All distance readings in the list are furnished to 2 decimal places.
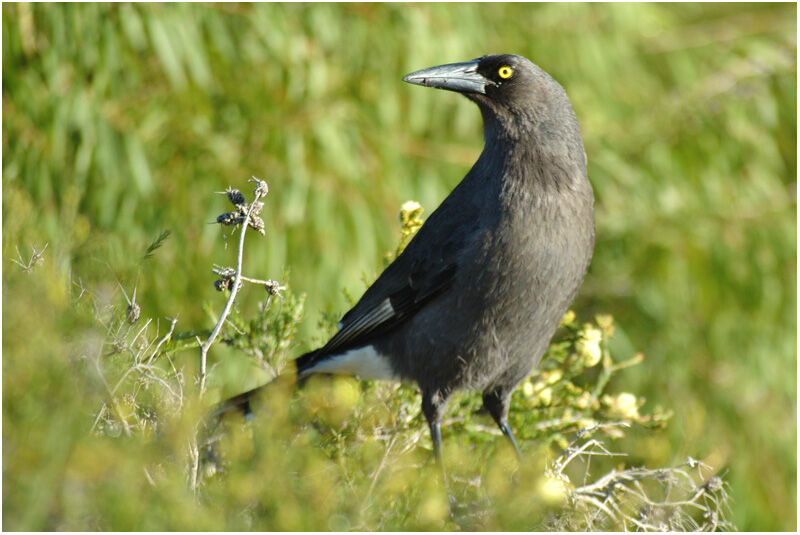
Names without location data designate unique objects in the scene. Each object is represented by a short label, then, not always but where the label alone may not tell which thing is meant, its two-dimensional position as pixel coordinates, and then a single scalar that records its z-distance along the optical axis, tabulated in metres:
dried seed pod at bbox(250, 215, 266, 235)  3.33
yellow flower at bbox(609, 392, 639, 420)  4.93
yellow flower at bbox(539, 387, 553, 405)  5.36
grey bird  4.74
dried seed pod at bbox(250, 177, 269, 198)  3.32
